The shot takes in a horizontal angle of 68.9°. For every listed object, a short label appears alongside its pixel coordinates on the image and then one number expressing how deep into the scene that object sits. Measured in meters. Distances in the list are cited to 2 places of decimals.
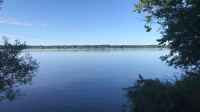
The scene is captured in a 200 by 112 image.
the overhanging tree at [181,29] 11.37
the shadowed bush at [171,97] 8.80
